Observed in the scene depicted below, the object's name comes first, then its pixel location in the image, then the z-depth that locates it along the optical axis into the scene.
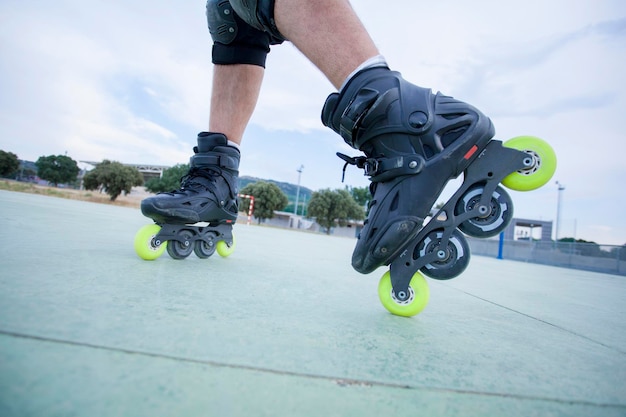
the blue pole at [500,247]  10.98
